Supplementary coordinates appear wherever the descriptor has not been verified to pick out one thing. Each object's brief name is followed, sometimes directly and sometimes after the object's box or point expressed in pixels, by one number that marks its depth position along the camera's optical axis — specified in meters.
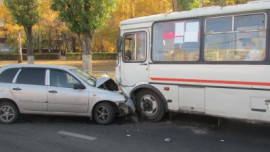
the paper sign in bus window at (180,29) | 6.57
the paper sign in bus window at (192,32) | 6.39
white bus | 5.58
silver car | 6.79
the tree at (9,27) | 27.89
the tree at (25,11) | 15.78
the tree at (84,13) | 12.55
